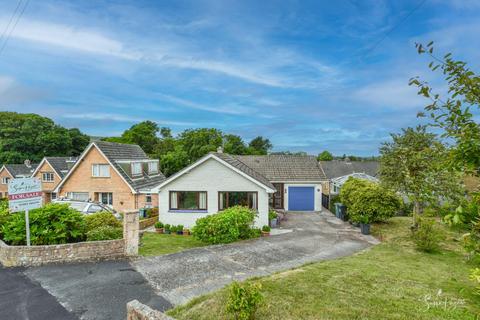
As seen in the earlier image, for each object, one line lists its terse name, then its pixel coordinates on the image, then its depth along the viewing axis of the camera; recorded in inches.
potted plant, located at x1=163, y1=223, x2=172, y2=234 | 692.7
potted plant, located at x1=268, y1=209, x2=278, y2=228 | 727.1
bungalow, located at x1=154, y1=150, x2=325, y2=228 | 706.8
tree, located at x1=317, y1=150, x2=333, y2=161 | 3187.0
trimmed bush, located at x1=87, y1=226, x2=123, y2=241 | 463.5
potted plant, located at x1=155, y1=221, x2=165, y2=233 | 697.6
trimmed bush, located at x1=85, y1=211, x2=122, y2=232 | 520.9
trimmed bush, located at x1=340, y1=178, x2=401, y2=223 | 675.4
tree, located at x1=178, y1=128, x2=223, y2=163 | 1909.4
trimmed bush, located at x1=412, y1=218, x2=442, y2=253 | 524.4
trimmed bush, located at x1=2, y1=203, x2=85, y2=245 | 438.9
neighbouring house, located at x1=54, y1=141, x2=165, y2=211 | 1009.5
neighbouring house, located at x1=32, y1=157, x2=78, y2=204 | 1550.2
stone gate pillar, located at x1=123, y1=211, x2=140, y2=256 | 448.8
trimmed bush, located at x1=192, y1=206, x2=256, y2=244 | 553.0
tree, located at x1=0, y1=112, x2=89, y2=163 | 2325.3
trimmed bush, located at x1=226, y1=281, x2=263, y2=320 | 225.0
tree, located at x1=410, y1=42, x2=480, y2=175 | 96.3
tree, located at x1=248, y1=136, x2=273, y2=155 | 2830.2
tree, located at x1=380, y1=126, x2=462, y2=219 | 556.1
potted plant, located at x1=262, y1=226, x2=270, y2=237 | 644.7
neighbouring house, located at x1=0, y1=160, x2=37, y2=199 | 1862.7
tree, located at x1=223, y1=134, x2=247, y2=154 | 2151.8
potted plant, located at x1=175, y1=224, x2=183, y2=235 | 685.9
